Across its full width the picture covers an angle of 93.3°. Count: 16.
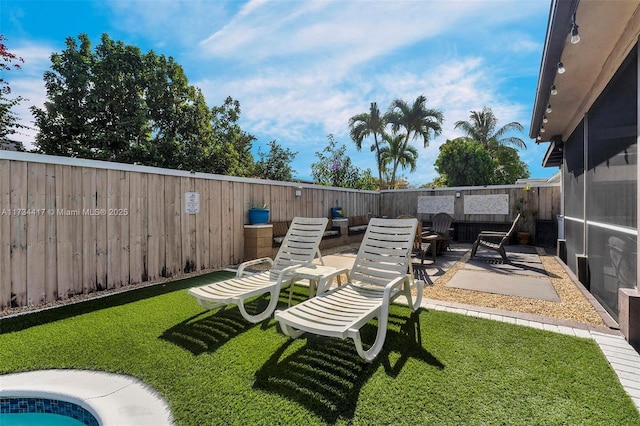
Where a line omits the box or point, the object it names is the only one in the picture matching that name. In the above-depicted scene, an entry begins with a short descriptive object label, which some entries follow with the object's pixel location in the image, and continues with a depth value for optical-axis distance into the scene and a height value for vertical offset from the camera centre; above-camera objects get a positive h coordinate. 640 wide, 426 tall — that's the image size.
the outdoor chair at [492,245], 6.65 -0.79
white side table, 3.52 -0.78
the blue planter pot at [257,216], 7.07 -0.10
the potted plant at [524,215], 10.25 -0.15
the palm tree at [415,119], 18.17 +5.57
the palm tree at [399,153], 18.79 +3.67
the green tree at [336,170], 15.59 +2.19
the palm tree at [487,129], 22.86 +6.32
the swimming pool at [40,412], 2.03 -1.38
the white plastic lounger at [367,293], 2.41 -0.88
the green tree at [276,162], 14.86 +2.47
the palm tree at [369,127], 18.92 +5.36
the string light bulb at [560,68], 3.60 +1.71
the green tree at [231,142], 13.19 +3.38
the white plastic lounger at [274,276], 3.25 -0.85
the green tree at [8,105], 7.68 +3.04
